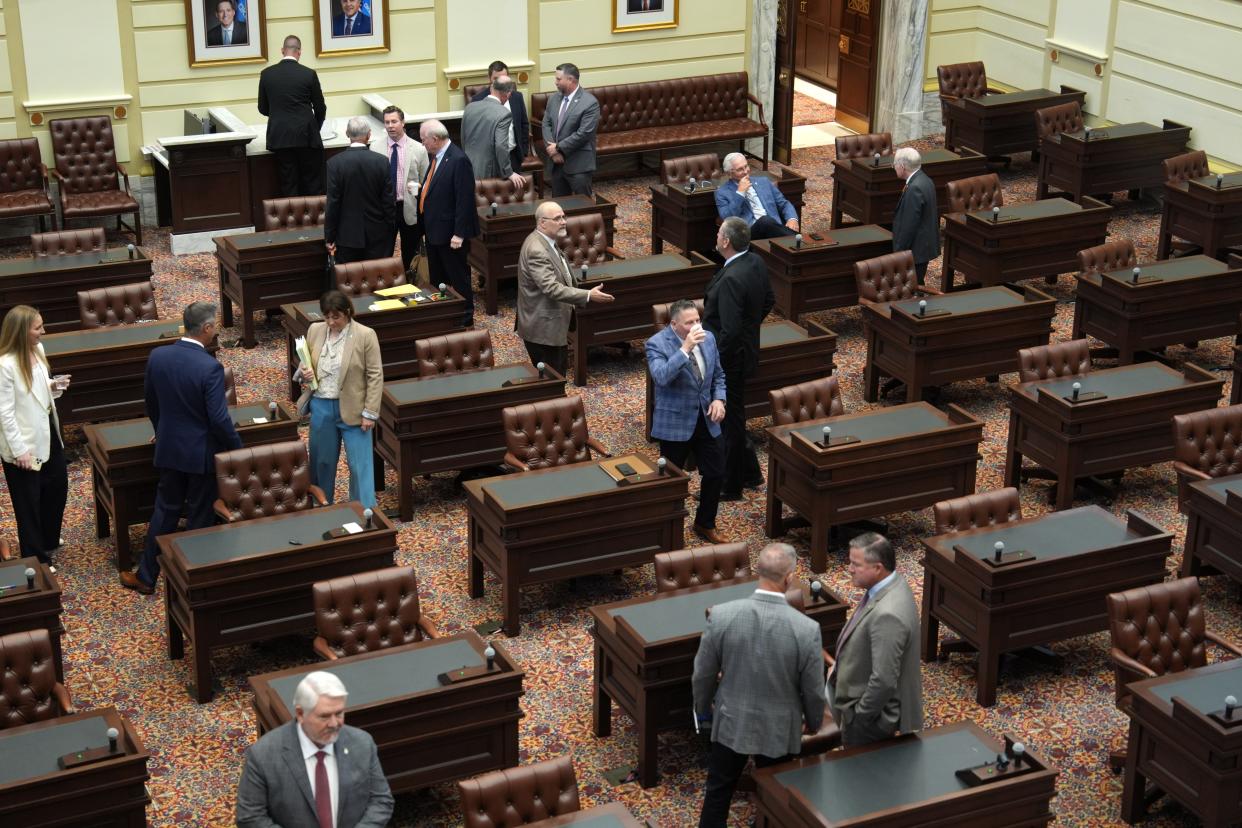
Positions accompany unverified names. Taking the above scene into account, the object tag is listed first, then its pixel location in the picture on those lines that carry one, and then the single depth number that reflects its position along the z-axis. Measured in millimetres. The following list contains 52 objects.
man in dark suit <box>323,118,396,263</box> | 12086
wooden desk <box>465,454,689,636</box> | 8781
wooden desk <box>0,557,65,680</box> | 7781
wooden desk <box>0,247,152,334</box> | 11945
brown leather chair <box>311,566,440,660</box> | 7734
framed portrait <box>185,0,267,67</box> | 14945
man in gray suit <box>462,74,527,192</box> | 13742
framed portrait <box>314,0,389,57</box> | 15461
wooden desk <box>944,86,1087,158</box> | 16734
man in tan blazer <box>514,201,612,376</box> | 10688
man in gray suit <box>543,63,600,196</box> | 14320
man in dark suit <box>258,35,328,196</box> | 14289
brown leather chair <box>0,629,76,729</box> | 7168
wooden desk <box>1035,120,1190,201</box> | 15234
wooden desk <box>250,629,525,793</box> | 7016
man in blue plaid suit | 9172
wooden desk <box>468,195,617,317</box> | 13008
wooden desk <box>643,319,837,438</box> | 11023
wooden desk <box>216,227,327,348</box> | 12383
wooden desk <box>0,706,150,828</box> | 6434
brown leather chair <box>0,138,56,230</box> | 14273
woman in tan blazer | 9141
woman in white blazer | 8648
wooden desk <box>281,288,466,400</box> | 11406
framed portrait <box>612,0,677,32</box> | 16750
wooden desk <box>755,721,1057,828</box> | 6348
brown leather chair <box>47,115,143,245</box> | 14469
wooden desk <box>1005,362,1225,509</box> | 10078
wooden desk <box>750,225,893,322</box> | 12570
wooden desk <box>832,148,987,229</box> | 14445
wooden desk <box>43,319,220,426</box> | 10672
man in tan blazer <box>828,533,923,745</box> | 6488
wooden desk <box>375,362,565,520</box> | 10023
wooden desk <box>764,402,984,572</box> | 9453
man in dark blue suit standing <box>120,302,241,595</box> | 8680
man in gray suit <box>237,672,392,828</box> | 5711
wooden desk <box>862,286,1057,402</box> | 11289
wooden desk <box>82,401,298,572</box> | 9273
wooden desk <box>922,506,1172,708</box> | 8211
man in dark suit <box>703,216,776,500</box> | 9727
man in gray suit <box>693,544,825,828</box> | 6391
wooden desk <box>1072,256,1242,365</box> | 11789
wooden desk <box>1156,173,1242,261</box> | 13672
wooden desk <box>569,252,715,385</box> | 11984
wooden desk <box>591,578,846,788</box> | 7477
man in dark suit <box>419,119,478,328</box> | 12125
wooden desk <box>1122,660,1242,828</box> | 6824
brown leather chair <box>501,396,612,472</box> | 9609
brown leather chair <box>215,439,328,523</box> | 8875
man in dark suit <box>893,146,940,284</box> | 12328
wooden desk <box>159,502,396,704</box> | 8125
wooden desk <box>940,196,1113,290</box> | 13078
